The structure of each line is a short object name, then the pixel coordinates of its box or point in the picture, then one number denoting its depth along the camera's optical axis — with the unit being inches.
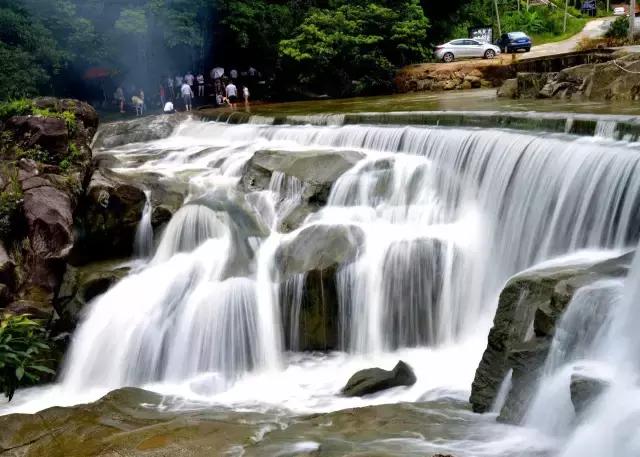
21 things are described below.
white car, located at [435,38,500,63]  1192.2
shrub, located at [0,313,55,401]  264.5
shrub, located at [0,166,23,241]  440.1
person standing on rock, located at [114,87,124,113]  1142.3
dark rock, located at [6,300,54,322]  407.5
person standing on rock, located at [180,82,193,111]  1034.1
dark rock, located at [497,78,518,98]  740.6
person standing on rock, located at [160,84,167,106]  1163.9
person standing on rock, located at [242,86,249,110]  1036.9
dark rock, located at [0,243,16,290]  417.1
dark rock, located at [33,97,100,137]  550.9
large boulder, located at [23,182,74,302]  427.2
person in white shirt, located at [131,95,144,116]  1077.1
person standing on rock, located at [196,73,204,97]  1193.4
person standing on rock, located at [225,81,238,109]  1013.8
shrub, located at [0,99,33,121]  529.7
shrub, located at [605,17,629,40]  1231.5
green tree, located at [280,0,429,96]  1065.5
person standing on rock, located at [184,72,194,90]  1168.8
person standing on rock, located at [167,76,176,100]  1190.9
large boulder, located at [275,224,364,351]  384.5
